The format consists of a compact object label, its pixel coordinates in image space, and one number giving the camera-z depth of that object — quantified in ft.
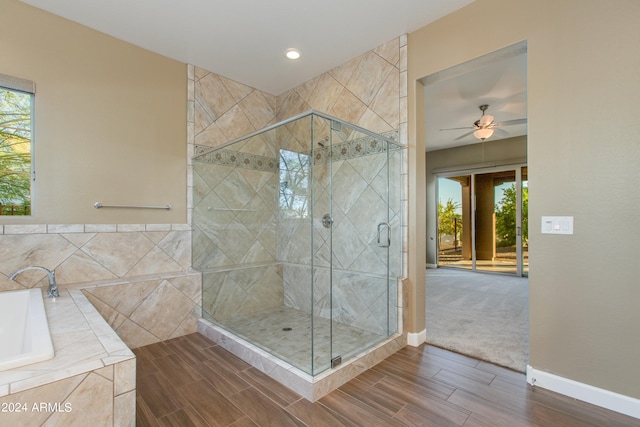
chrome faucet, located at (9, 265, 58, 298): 6.81
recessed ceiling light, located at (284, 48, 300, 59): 9.73
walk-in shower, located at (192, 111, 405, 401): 7.22
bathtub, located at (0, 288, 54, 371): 3.78
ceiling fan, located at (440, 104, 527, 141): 14.23
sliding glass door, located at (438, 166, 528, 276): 19.24
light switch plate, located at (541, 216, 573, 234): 6.05
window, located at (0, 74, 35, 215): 7.40
